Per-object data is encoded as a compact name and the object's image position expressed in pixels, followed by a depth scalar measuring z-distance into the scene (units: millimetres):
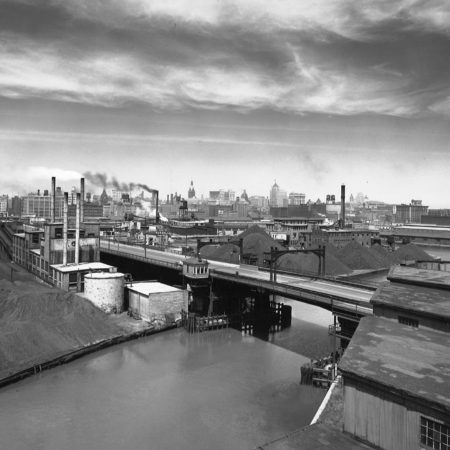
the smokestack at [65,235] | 61156
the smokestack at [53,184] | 123200
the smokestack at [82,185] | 102131
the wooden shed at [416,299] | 21797
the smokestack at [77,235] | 62422
